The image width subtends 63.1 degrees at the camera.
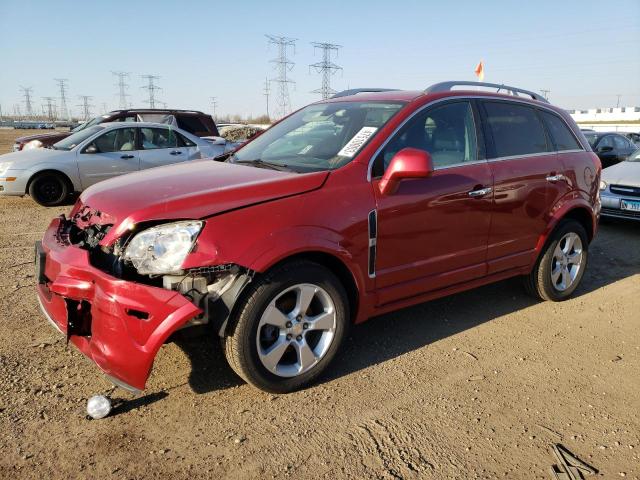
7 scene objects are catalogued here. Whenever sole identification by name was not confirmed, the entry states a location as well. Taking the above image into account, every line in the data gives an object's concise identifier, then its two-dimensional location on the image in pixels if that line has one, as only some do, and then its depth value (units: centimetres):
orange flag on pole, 874
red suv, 274
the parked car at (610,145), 1309
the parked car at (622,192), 775
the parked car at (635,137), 2090
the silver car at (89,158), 923
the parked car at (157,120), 1235
